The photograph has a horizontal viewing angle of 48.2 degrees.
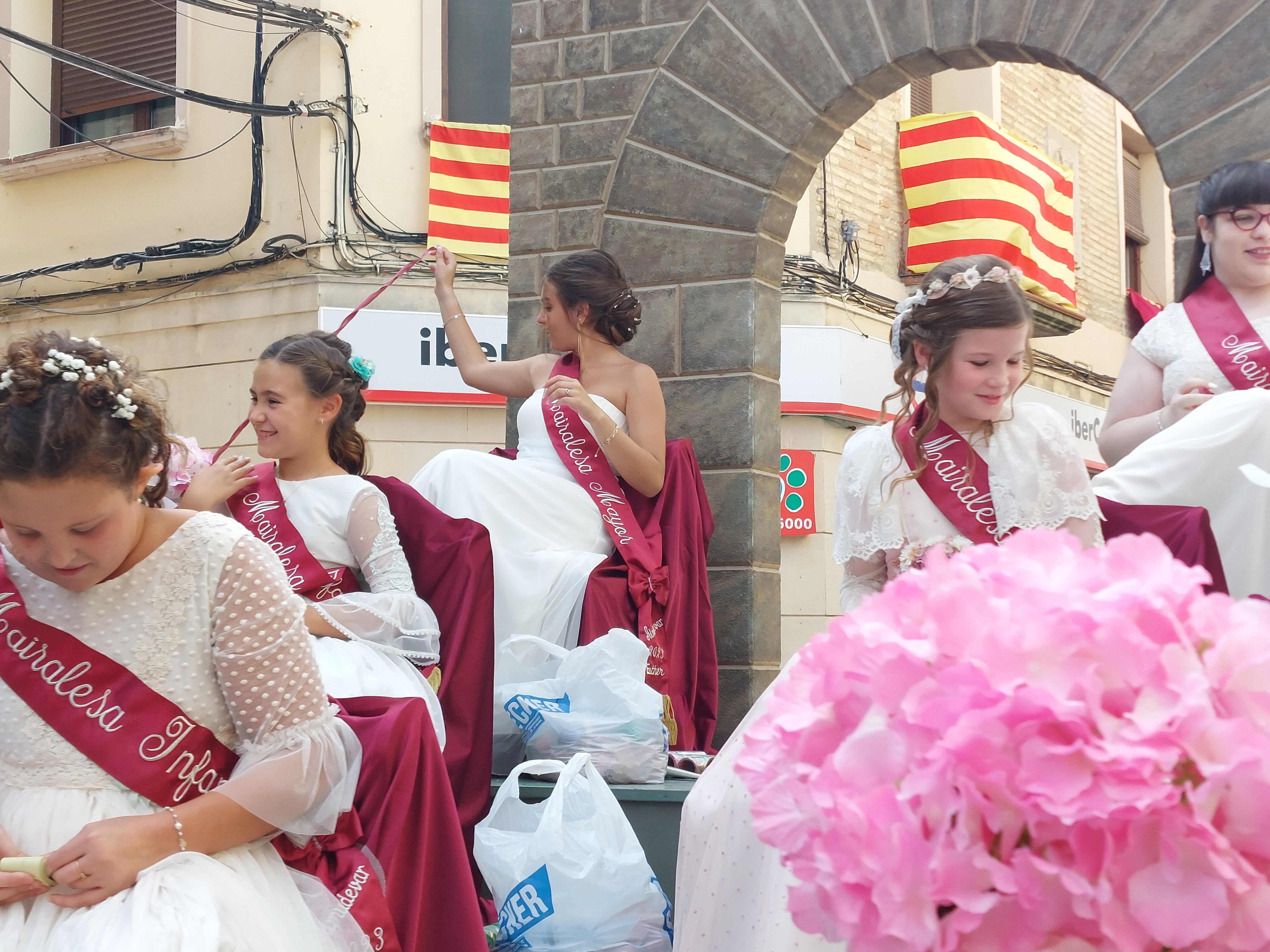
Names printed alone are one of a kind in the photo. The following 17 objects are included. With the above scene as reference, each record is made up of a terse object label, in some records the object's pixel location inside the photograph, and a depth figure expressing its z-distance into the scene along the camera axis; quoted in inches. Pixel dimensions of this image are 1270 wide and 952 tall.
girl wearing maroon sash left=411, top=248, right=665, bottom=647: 147.6
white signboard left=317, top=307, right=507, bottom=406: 345.4
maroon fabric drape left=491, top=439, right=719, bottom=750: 158.7
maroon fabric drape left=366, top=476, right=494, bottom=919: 124.6
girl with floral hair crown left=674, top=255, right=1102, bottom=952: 98.5
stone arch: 177.3
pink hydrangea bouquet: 27.9
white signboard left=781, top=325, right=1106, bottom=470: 355.6
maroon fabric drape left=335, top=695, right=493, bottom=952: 80.9
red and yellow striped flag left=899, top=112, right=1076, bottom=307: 378.0
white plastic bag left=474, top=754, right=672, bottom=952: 101.7
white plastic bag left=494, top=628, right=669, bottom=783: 128.0
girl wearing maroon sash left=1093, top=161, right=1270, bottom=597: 105.0
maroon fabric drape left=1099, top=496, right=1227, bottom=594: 99.1
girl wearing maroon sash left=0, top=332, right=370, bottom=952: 60.7
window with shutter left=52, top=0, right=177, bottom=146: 361.7
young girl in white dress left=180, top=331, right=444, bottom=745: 115.3
